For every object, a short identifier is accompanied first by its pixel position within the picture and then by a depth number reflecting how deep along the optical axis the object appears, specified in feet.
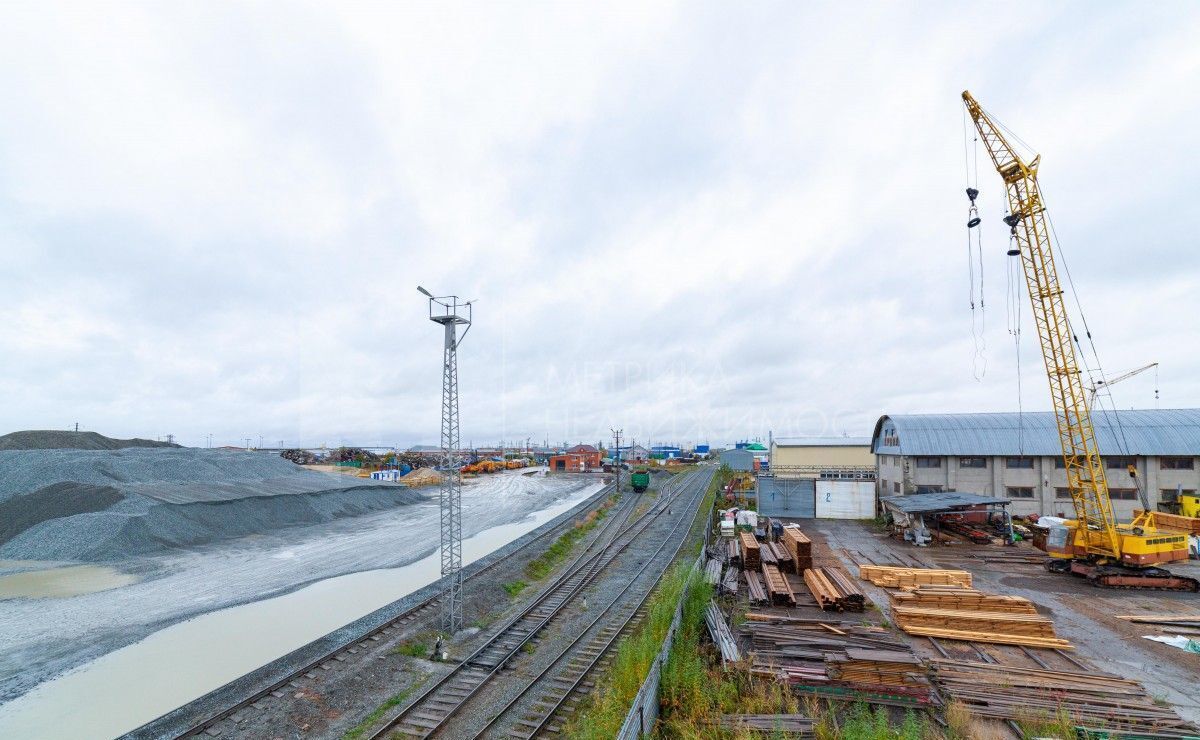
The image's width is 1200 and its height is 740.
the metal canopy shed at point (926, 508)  96.63
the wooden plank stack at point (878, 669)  39.70
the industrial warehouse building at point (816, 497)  126.41
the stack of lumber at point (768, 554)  78.46
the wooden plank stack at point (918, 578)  68.23
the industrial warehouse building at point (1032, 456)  114.01
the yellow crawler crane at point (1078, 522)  74.33
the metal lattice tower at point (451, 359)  54.95
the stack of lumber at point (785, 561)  78.23
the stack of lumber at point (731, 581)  65.51
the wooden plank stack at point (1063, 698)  34.53
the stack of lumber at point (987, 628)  50.42
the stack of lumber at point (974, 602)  56.49
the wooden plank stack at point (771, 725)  33.24
